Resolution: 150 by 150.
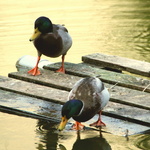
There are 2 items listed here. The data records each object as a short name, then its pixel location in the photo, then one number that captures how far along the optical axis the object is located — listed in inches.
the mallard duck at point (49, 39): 627.2
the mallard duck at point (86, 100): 478.0
